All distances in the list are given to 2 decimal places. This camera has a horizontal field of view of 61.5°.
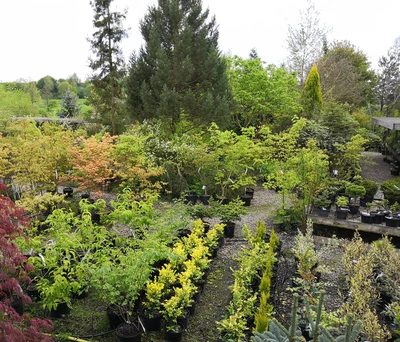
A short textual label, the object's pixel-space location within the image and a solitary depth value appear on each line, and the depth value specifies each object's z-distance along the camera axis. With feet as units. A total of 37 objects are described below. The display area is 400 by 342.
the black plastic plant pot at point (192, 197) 31.79
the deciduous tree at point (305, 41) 65.46
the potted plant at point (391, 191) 28.81
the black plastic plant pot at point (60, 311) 14.24
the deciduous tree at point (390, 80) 84.69
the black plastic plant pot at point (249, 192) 34.12
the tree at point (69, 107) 86.38
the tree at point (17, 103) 65.00
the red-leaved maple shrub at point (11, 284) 8.20
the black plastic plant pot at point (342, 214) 25.28
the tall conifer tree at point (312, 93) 50.31
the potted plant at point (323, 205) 25.21
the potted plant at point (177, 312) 12.60
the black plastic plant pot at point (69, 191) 32.69
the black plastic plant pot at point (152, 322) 13.26
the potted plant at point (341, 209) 25.33
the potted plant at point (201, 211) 22.05
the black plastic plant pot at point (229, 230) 23.47
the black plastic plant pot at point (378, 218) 24.45
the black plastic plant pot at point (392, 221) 22.82
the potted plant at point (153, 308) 13.15
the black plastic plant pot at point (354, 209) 28.02
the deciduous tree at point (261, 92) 46.19
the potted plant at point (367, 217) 23.99
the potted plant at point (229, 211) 22.21
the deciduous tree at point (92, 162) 26.32
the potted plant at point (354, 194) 28.17
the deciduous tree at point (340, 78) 64.49
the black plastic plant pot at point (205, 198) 31.55
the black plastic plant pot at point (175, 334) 12.63
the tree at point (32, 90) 95.33
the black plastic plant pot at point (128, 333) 12.21
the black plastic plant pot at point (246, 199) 31.61
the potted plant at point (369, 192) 30.55
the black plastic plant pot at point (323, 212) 26.27
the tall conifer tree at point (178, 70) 38.58
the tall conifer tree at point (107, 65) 47.14
